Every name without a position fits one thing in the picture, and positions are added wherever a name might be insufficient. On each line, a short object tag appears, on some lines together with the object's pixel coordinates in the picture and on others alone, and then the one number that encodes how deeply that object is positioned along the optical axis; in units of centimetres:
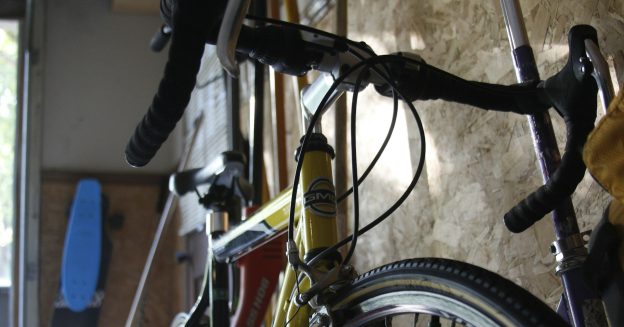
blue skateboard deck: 267
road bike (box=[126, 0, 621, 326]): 56
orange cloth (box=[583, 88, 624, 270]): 51
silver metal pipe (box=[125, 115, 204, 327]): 212
